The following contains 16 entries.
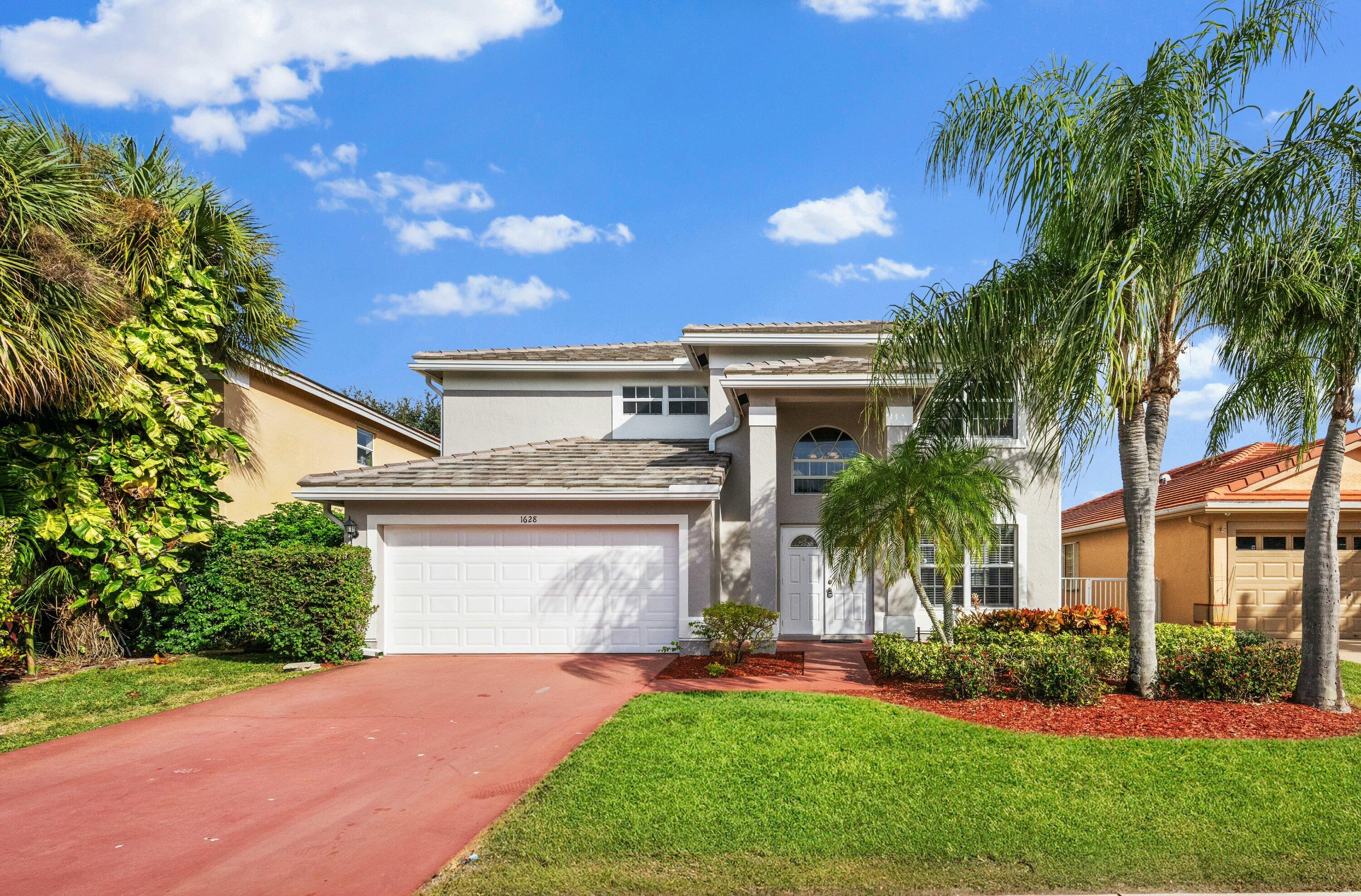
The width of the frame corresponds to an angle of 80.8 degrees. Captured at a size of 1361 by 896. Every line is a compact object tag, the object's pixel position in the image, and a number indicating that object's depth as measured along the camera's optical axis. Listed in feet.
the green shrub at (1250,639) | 34.40
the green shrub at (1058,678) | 28.45
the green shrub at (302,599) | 40.09
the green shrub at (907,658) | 32.04
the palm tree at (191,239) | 40.27
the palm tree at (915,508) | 33.76
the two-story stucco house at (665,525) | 43.88
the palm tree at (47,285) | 32.58
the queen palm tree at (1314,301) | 26.08
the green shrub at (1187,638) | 33.81
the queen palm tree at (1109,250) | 27.09
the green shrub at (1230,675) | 29.32
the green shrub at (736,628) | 37.52
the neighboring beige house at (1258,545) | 52.65
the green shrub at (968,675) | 29.86
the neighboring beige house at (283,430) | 52.47
